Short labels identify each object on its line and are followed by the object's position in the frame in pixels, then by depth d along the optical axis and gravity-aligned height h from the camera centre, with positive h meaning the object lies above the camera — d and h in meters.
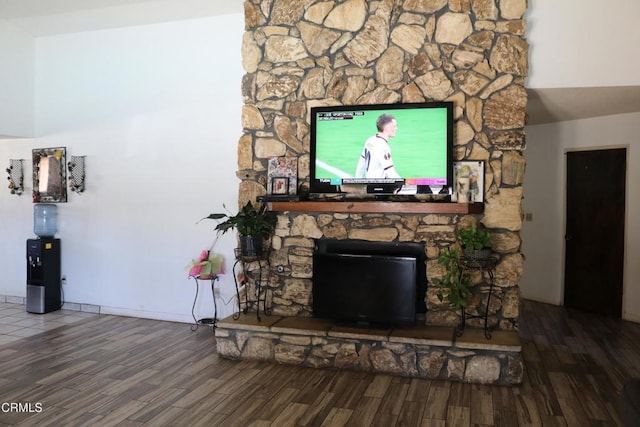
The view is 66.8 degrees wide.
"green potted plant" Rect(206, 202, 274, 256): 4.00 -0.17
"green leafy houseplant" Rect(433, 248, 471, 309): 3.60 -0.54
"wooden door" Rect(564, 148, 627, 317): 5.49 -0.22
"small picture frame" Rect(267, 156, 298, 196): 4.14 +0.27
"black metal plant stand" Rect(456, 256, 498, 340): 3.55 -0.48
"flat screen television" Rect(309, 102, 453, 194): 3.80 +0.49
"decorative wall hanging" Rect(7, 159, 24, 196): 5.97 +0.33
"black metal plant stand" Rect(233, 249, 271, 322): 4.26 -0.67
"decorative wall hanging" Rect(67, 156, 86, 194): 5.50 +0.35
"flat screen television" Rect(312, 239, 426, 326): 3.77 -0.60
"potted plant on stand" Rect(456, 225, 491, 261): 3.52 -0.25
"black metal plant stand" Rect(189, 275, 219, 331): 4.83 -1.10
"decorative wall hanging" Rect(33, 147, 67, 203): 5.63 +0.34
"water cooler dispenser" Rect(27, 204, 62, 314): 5.45 -0.71
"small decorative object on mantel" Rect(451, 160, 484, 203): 3.79 +0.21
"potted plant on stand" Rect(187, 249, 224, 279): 4.59 -0.57
